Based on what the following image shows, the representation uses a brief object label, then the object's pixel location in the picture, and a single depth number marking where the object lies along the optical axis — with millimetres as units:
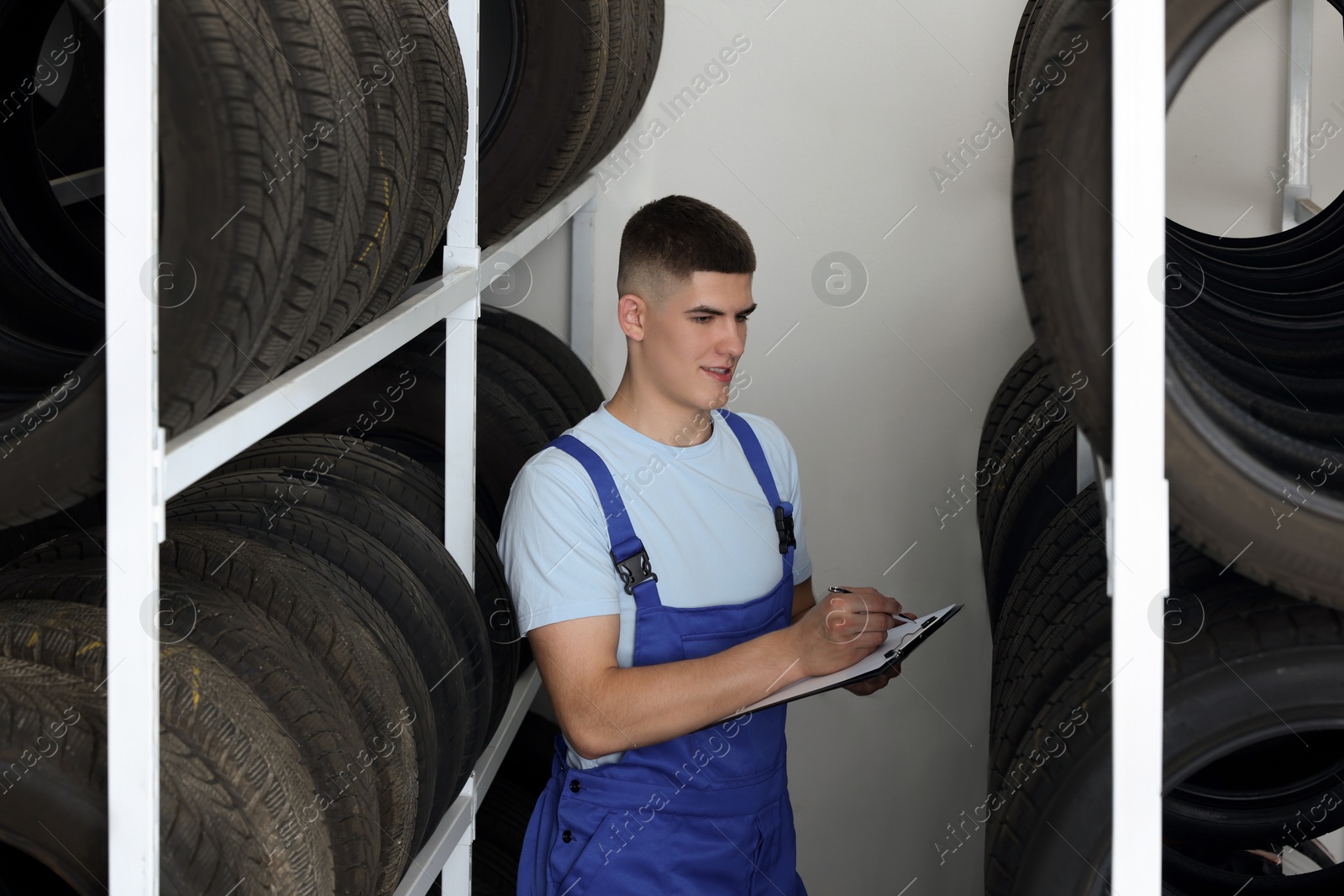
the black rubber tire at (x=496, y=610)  1827
